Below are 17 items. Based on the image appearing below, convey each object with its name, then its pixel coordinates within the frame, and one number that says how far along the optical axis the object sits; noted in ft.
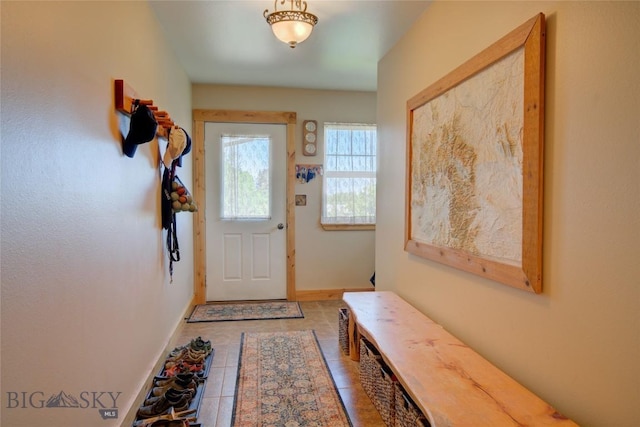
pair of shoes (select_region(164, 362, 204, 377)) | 8.26
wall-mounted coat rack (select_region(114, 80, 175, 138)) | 5.92
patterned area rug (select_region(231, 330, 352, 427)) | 6.84
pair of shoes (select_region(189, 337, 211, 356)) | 9.43
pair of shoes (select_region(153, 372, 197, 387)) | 7.71
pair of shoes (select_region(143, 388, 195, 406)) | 6.98
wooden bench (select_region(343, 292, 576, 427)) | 4.39
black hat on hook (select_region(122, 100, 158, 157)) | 6.21
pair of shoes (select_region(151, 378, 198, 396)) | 7.38
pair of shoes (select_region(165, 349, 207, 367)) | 8.78
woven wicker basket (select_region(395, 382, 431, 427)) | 5.06
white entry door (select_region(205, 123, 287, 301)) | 14.38
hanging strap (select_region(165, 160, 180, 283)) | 9.18
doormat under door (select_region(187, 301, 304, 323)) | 12.68
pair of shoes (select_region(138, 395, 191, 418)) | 6.65
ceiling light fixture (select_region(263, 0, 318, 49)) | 7.20
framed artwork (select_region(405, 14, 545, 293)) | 4.88
